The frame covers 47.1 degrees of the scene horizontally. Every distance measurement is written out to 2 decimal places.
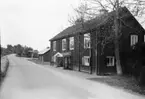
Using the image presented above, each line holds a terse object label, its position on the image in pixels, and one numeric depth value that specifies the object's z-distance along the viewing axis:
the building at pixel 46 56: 50.06
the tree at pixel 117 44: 17.59
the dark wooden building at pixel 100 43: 19.82
